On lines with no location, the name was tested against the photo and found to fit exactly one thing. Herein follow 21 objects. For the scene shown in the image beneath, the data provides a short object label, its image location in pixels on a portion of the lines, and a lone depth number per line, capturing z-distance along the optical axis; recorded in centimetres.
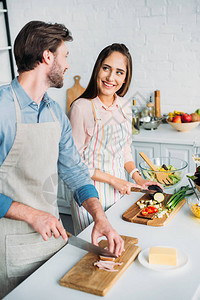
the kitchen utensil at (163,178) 220
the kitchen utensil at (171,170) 219
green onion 200
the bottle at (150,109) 395
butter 147
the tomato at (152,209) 195
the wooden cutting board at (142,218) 185
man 155
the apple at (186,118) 361
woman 229
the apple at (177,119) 363
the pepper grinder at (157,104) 395
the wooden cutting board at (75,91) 434
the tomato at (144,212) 192
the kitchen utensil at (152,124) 377
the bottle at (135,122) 368
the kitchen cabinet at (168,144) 340
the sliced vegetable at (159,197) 206
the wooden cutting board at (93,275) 134
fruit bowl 358
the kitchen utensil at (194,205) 187
